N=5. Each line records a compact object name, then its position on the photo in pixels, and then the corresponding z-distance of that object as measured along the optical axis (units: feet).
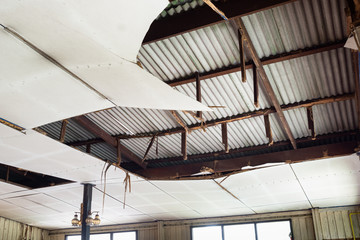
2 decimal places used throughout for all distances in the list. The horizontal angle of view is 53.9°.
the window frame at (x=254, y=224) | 34.81
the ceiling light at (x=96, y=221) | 24.21
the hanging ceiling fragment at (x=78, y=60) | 7.81
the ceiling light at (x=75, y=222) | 25.57
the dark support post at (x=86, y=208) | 23.81
